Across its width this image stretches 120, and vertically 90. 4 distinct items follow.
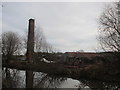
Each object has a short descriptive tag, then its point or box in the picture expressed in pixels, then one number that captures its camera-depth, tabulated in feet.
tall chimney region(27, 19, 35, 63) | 56.40
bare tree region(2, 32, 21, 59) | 63.33
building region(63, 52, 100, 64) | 52.21
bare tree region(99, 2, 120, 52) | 35.71
